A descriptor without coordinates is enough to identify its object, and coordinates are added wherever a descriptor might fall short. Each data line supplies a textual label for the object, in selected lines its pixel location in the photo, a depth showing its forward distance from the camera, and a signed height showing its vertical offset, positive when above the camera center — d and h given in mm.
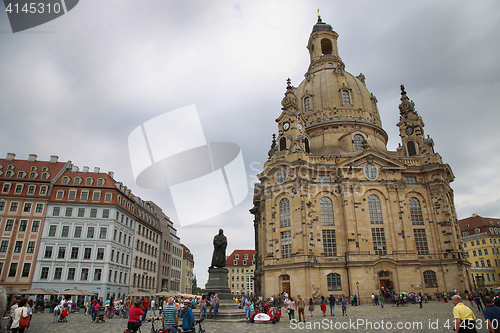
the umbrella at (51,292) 32938 -799
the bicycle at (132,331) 10012 -1367
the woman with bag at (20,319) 11156 -1141
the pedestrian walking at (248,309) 20223 -1499
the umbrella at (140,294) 31791 -949
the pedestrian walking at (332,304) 25127 -1455
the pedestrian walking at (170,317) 10656 -1036
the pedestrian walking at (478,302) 25172 -1317
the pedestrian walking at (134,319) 9828 -1004
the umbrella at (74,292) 32447 -784
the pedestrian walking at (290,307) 20791 -1387
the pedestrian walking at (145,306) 21203 -1377
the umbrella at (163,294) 33597 -988
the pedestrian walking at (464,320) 7895 -826
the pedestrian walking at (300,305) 20016 -1236
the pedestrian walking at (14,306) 15073 -1005
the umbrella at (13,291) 37031 -798
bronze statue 23984 +2319
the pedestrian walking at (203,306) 20047 -1282
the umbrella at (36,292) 31500 -753
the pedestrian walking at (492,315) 8021 -745
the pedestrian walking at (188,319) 10841 -1120
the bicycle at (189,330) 10868 -1483
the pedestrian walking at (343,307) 24884 -1656
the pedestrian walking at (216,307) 20406 -1361
